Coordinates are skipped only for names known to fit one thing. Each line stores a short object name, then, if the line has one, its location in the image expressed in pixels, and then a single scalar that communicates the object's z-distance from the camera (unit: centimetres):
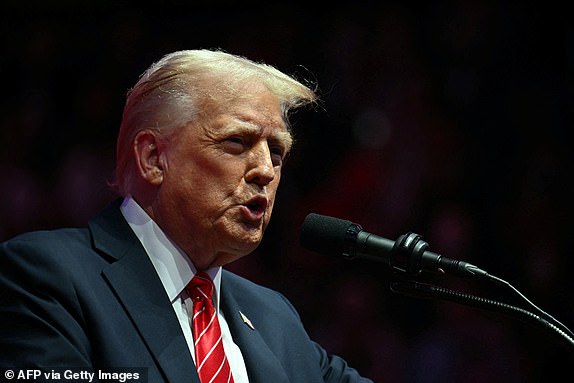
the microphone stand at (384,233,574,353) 403
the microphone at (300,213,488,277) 406
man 410
